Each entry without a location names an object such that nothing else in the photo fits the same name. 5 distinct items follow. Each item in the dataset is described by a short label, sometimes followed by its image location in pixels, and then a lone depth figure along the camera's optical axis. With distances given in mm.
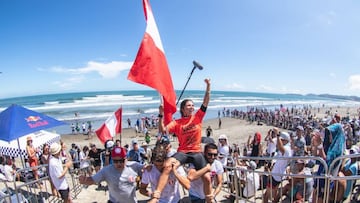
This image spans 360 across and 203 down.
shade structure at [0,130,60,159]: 7766
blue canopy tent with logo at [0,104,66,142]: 5812
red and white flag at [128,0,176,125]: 3867
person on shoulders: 3535
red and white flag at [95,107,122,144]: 8398
